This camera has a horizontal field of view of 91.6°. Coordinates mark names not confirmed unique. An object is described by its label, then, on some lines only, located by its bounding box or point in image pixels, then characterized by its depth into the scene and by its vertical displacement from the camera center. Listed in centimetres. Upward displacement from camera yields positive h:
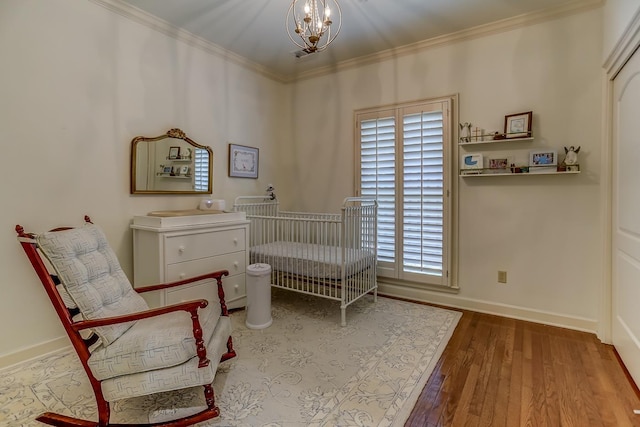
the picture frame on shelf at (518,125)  265 +74
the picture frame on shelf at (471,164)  288 +44
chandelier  170 +166
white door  185 -4
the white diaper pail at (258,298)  262 -74
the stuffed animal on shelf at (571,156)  247 +43
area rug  159 -103
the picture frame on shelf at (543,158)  256 +44
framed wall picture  347 +57
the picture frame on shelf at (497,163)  278 +42
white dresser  240 -36
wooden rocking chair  143 -63
